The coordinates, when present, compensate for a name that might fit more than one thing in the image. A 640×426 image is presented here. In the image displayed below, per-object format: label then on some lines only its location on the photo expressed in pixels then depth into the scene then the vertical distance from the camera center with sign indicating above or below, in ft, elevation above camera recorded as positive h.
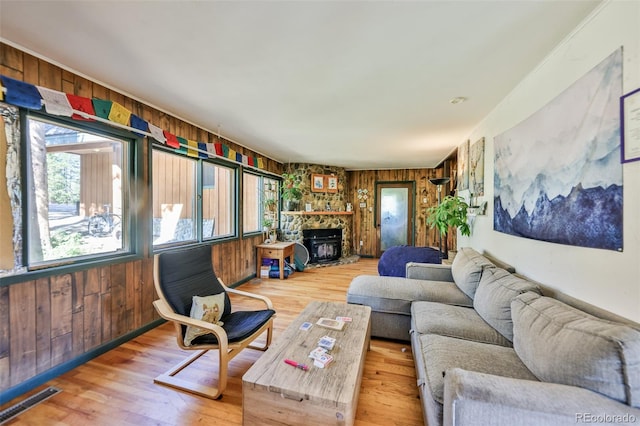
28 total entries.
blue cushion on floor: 11.75 -2.15
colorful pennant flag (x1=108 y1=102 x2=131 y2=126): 7.31 +2.87
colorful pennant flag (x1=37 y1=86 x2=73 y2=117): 5.88 +2.60
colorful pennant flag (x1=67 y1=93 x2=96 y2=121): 6.42 +2.76
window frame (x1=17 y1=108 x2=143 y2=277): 5.86 +0.56
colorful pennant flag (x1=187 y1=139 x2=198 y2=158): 10.23 +2.59
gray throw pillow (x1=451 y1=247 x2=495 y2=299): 7.29 -1.77
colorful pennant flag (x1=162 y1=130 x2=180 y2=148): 9.17 +2.65
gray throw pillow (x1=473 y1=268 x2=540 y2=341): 5.45 -1.96
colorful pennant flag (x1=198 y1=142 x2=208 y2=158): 10.77 +2.69
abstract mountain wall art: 4.13 +0.92
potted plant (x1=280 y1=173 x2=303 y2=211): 18.03 +1.51
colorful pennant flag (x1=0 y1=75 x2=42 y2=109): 5.34 +2.56
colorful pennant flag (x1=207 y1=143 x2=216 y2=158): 11.19 +2.79
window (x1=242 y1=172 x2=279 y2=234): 15.40 +0.63
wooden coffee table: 3.88 -2.82
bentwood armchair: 5.81 -2.62
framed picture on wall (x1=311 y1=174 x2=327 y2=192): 20.17 +2.31
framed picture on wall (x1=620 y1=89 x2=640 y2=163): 3.71 +1.31
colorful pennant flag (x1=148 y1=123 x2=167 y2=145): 8.61 +2.72
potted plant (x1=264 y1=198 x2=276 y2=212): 17.49 +0.56
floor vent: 5.06 -4.08
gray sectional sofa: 2.97 -2.21
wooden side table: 15.28 -2.49
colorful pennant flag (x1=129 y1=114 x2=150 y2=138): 7.93 +2.83
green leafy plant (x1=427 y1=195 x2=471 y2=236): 11.21 -0.11
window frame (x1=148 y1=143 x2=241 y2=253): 9.00 +0.41
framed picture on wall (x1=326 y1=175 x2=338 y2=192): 20.92 +2.39
